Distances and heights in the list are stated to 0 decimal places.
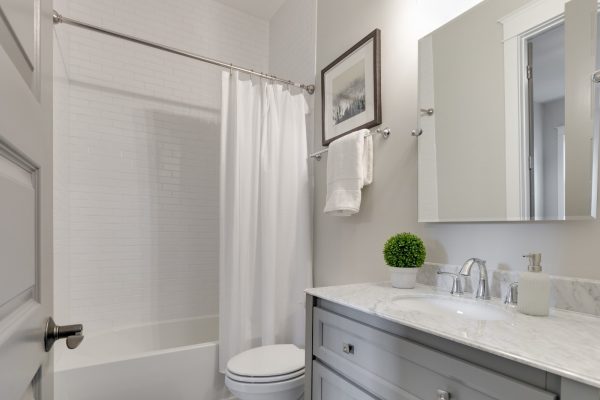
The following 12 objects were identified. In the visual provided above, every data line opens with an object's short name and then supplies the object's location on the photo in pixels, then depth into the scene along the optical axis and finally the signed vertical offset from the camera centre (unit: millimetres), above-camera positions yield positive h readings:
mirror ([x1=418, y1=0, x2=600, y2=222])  935 +297
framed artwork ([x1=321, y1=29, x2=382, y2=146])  1646 +627
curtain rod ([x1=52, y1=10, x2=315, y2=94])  1670 +873
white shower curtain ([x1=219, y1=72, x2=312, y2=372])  1854 -84
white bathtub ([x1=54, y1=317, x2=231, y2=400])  1562 -894
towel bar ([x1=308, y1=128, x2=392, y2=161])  1563 +341
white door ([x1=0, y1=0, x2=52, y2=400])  373 +5
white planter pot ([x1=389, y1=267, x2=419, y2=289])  1278 -294
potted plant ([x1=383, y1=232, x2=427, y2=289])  1277 -223
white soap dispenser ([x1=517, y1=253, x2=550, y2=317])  879 -238
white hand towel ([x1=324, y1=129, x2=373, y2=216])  1606 +154
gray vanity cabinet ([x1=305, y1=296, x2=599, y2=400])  638 -408
